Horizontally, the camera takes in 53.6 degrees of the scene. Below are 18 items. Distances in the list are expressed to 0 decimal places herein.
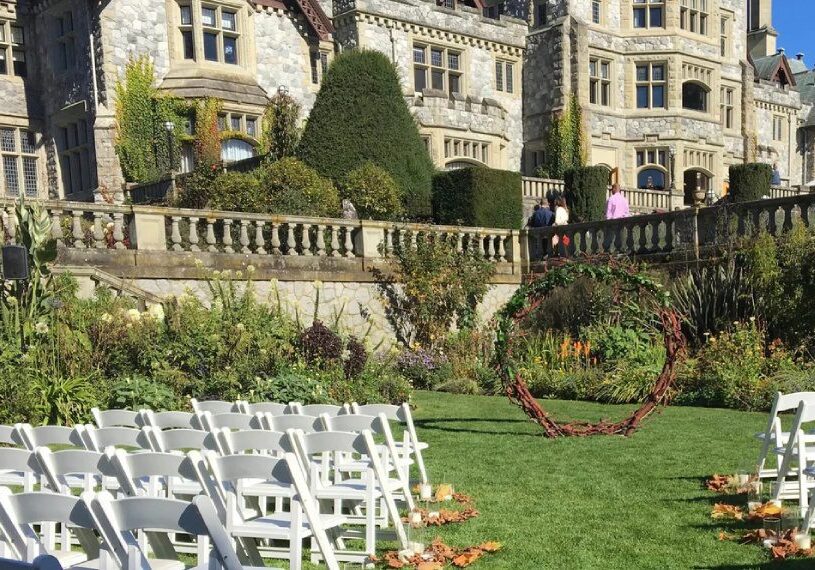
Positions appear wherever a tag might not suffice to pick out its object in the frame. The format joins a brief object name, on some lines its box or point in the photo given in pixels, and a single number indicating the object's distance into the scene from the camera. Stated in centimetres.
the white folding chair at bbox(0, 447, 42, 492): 418
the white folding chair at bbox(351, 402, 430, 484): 575
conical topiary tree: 1883
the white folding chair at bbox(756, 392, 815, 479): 571
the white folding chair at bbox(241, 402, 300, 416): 637
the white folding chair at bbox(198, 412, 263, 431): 536
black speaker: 941
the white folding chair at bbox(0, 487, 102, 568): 303
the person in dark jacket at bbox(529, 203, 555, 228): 1834
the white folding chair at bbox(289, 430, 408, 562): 435
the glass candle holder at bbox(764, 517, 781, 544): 487
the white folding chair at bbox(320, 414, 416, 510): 502
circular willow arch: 894
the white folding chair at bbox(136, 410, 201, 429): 568
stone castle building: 2289
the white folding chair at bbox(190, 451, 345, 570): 364
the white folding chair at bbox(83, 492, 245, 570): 277
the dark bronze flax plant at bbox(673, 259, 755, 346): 1316
